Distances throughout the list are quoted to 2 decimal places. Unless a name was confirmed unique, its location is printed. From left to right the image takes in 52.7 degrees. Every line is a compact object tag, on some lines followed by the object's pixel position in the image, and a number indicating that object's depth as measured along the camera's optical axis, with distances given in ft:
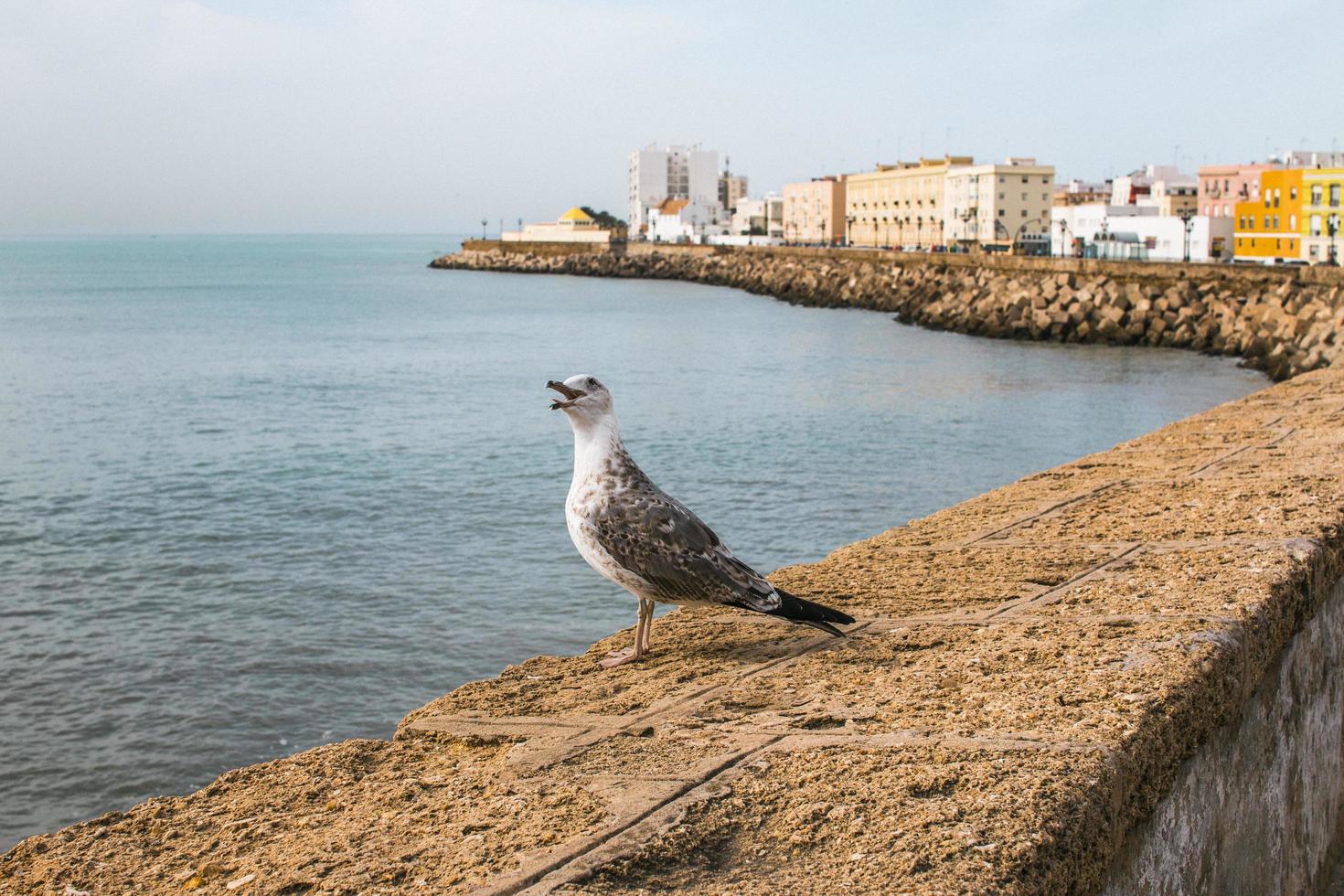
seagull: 14.37
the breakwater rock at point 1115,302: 106.93
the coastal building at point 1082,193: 321.73
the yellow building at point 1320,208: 187.52
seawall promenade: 8.91
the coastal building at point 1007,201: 288.92
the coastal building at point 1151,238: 199.41
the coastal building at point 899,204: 318.45
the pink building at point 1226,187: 227.81
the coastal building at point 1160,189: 255.29
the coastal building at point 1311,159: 225.97
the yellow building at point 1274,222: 195.93
